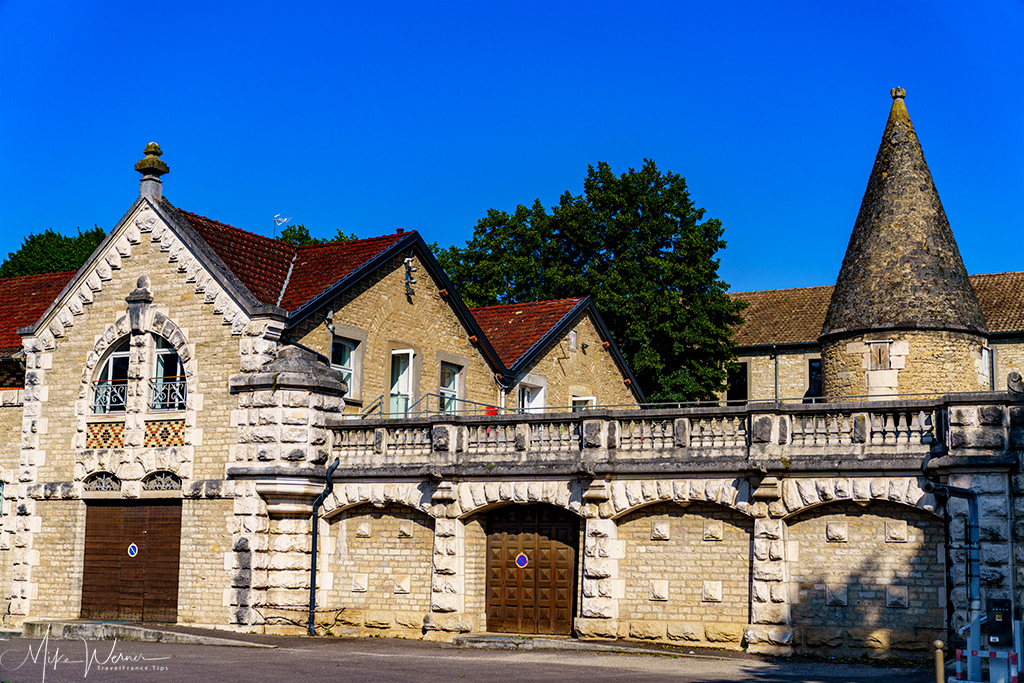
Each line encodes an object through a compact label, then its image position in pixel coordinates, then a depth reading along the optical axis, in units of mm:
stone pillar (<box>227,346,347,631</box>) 20625
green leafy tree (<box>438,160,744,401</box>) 38469
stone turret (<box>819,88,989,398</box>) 24875
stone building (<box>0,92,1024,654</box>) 17031
